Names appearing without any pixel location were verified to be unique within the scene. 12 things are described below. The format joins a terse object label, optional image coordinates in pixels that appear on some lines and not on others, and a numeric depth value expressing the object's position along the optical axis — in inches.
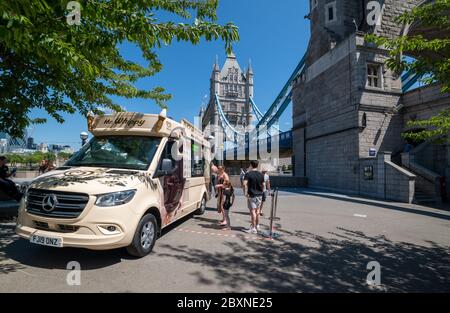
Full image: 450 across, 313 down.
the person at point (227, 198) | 261.6
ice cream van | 145.6
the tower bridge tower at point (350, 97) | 619.5
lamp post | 424.6
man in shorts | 241.4
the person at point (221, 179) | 276.6
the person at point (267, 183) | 422.6
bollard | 237.0
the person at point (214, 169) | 325.0
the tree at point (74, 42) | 111.3
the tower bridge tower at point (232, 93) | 4232.3
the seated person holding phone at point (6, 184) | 298.2
